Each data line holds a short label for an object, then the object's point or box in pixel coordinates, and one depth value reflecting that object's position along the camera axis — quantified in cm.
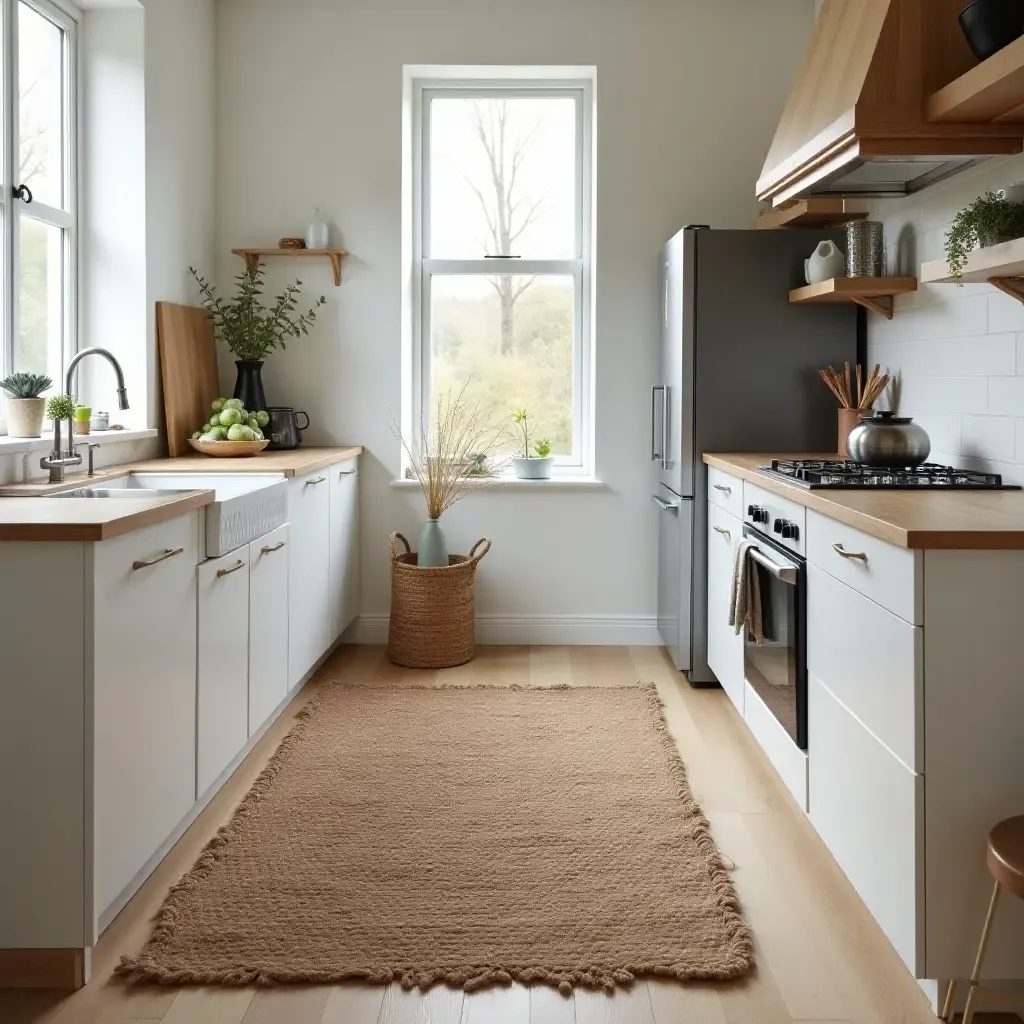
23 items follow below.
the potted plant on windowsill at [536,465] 484
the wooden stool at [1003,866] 155
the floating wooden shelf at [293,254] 461
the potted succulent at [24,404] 309
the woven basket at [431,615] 439
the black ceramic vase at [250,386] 454
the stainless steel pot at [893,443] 296
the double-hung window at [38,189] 335
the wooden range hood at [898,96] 258
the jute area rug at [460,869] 211
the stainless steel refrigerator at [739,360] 404
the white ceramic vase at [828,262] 380
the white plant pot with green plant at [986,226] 251
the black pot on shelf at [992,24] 227
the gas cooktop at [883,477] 262
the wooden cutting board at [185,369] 411
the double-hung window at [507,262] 493
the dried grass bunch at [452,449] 459
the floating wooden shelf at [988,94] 210
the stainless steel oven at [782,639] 262
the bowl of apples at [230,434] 405
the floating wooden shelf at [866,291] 352
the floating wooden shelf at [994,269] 228
